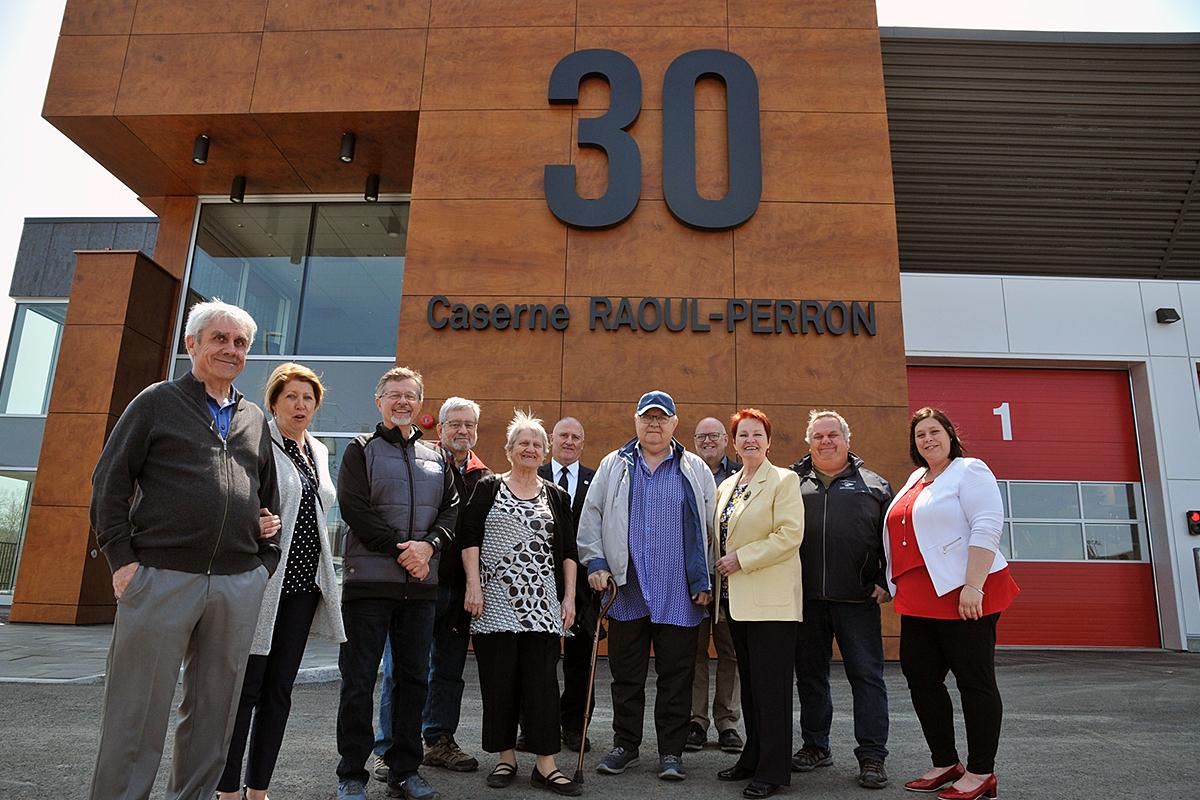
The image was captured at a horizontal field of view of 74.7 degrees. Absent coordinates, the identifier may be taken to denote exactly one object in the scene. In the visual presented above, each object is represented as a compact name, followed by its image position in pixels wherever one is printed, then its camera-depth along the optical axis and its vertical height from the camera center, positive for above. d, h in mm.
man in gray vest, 3203 -41
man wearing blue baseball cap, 3746 +51
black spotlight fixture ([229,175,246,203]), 10656 +4980
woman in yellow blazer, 3486 -68
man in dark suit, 4219 -185
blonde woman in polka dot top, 2965 -97
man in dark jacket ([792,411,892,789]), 3879 -50
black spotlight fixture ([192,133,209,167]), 9648 +4969
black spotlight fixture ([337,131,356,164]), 9609 +5039
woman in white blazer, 3422 -45
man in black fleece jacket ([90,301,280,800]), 2475 +13
